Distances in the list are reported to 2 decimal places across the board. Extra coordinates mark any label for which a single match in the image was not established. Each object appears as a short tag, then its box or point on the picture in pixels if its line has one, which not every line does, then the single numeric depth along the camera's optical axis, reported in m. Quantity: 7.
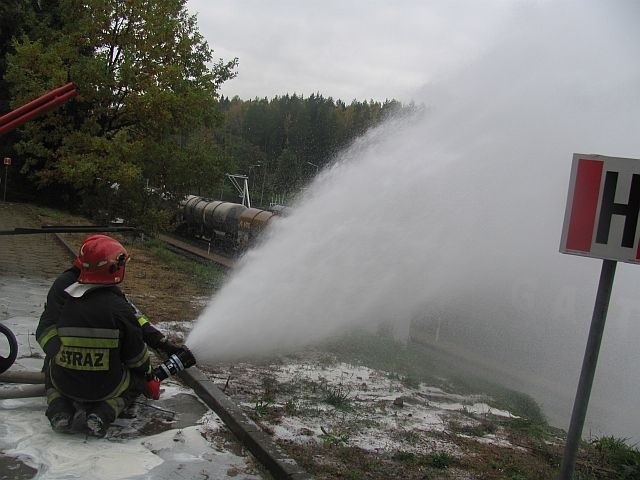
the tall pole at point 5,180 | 32.81
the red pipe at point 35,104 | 5.52
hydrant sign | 3.57
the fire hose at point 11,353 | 5.18
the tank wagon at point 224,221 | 29.70
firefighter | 4.84
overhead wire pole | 39.83
